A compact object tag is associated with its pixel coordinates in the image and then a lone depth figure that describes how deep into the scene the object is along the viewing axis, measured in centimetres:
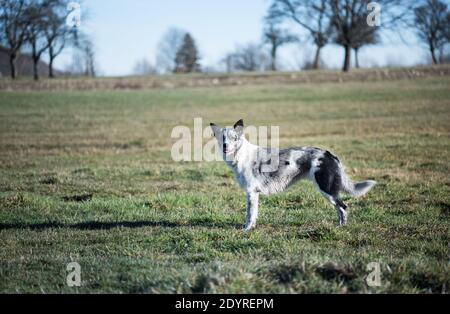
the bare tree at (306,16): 5684
